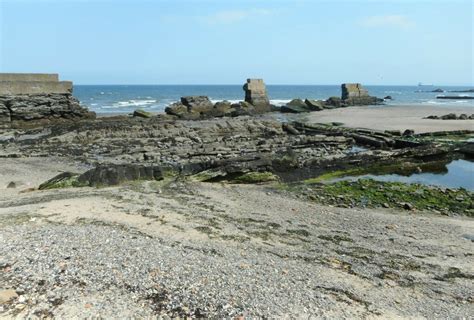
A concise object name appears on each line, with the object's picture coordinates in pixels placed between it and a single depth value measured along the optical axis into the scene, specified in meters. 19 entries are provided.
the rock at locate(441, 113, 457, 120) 40.84
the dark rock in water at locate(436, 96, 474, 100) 89.85
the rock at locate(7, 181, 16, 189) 15.92
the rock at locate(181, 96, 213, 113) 44.53
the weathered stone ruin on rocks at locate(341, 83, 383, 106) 66.62
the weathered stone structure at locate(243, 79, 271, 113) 52.62
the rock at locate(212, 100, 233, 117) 44.43
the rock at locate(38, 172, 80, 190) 15.24
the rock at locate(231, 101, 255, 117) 44.73
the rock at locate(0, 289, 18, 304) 5.67
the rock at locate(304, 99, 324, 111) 54.72
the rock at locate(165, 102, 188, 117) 42.22
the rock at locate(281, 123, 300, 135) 32.49
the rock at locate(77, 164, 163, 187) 15.79
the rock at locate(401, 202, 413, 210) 13.89
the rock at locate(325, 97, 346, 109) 61.42
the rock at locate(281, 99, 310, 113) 52.09
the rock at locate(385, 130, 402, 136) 29.91
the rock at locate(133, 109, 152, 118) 39.72
